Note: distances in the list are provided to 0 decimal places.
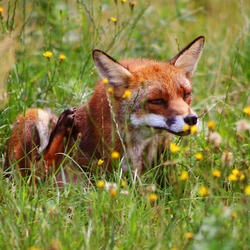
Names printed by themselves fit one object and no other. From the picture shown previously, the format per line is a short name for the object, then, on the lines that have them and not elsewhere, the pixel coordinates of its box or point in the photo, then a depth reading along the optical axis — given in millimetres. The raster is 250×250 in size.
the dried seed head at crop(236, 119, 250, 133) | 8516
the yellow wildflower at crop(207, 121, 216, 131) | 8672
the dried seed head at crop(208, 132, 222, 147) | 8391
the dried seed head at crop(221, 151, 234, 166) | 8273
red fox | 11781
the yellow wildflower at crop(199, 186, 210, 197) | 7938
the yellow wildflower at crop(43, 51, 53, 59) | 12555
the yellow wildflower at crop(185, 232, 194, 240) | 7948
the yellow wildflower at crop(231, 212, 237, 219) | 8280
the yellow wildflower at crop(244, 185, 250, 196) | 7966
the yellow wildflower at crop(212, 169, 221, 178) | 8078
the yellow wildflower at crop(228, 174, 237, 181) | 8389
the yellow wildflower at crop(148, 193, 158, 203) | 8473
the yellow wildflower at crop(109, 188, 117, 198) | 8125
